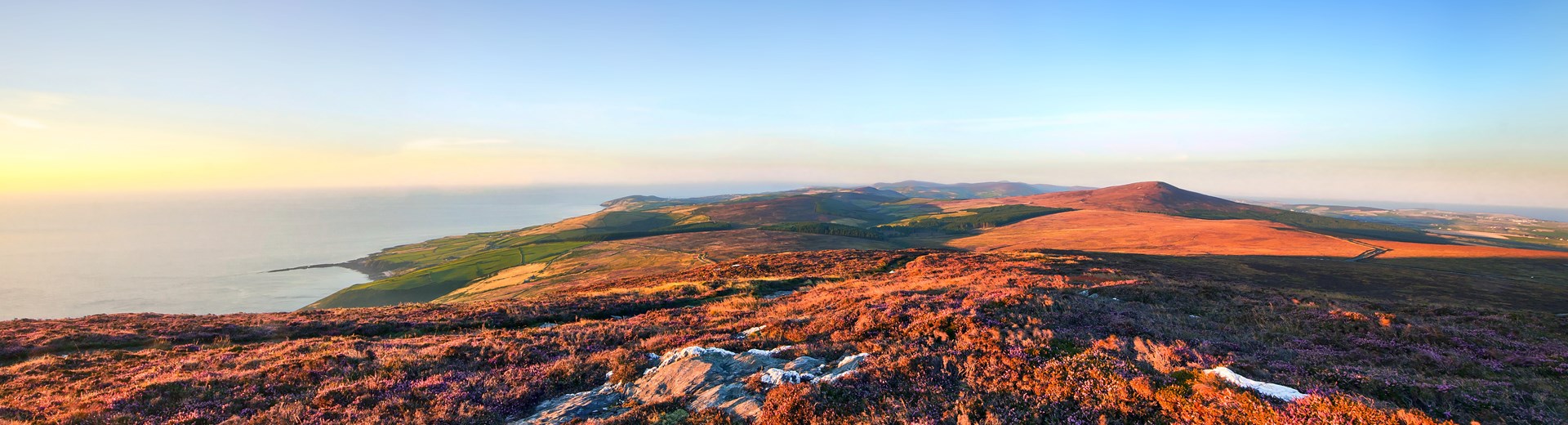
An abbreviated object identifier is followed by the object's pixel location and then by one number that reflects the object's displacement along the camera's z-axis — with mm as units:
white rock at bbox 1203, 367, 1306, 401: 8453
